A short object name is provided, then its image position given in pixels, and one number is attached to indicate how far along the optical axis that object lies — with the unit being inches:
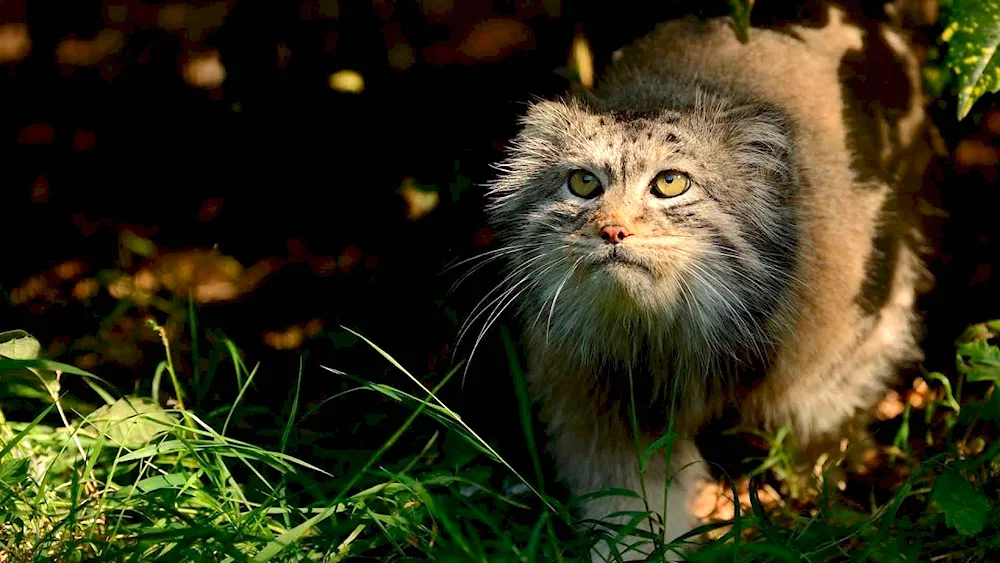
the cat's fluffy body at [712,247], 104.3
